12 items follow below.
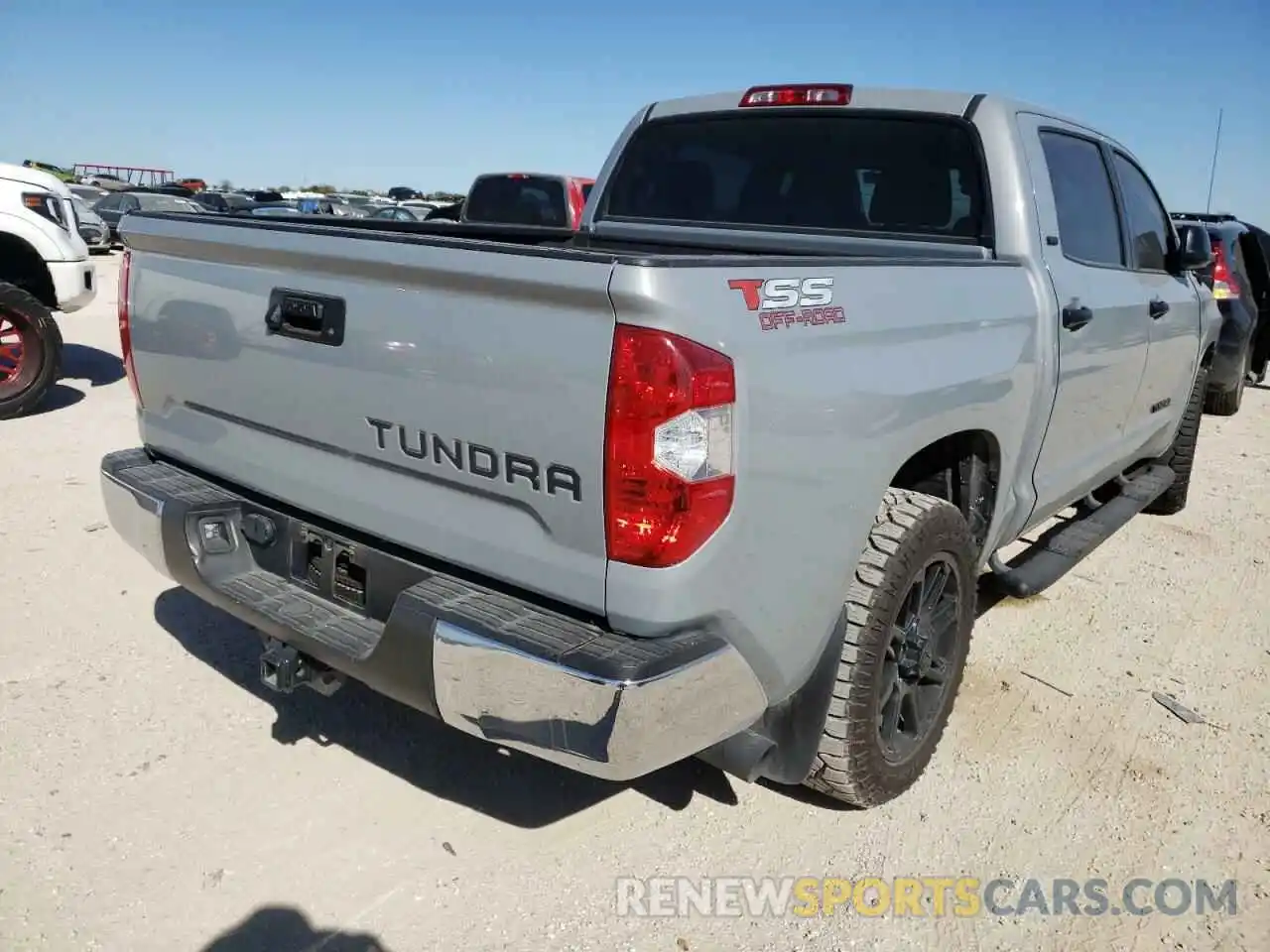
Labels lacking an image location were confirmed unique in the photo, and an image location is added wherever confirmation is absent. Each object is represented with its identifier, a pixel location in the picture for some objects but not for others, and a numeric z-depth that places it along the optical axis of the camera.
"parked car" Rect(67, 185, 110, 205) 27.16
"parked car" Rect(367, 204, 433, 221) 19.19
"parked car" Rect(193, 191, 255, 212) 25.36
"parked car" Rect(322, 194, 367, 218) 21.75
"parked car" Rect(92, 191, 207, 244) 23.21
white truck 7.02
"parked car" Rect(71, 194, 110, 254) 18.22
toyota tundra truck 1.99
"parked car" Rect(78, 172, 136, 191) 39.25
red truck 11.15
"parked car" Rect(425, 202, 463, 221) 14.49
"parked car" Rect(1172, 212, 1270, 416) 8.59
